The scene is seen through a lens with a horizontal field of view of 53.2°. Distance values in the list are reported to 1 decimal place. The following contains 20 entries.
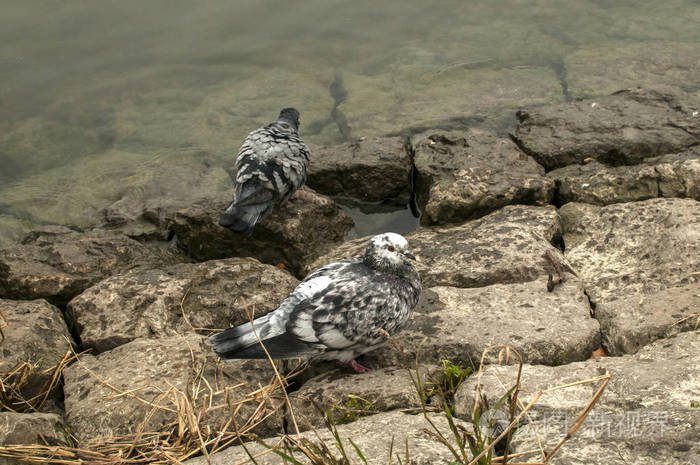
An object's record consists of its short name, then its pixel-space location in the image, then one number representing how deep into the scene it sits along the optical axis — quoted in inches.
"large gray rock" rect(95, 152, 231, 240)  215.0
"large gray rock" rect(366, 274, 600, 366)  133.7
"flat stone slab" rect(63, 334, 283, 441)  124.5
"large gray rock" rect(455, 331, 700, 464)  96.0
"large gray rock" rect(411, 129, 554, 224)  187.3
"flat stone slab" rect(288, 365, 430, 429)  122.7
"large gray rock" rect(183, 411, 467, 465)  102.6
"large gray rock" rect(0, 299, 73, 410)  141.1
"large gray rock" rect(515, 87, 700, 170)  207.3
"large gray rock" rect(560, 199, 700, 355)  134.3
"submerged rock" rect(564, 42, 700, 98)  272.4
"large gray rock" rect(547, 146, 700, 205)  176.6
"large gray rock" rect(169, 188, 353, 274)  193.0
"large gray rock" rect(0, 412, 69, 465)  116.1
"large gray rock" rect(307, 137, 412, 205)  214.4
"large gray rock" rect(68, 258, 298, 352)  153.3
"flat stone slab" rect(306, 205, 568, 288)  156.9
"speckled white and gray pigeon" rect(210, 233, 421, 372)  130.3
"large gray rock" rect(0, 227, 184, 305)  169.9
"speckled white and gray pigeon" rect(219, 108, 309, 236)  183.9
